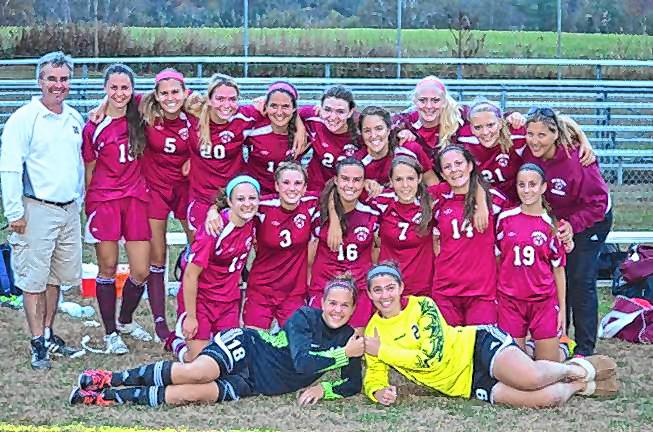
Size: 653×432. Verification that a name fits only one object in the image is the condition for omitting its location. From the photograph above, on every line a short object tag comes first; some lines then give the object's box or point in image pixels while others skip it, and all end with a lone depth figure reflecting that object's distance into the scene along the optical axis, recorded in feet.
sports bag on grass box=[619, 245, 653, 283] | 25.16
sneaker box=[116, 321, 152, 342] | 22.90
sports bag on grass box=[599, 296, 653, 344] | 23.03
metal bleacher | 42.24
